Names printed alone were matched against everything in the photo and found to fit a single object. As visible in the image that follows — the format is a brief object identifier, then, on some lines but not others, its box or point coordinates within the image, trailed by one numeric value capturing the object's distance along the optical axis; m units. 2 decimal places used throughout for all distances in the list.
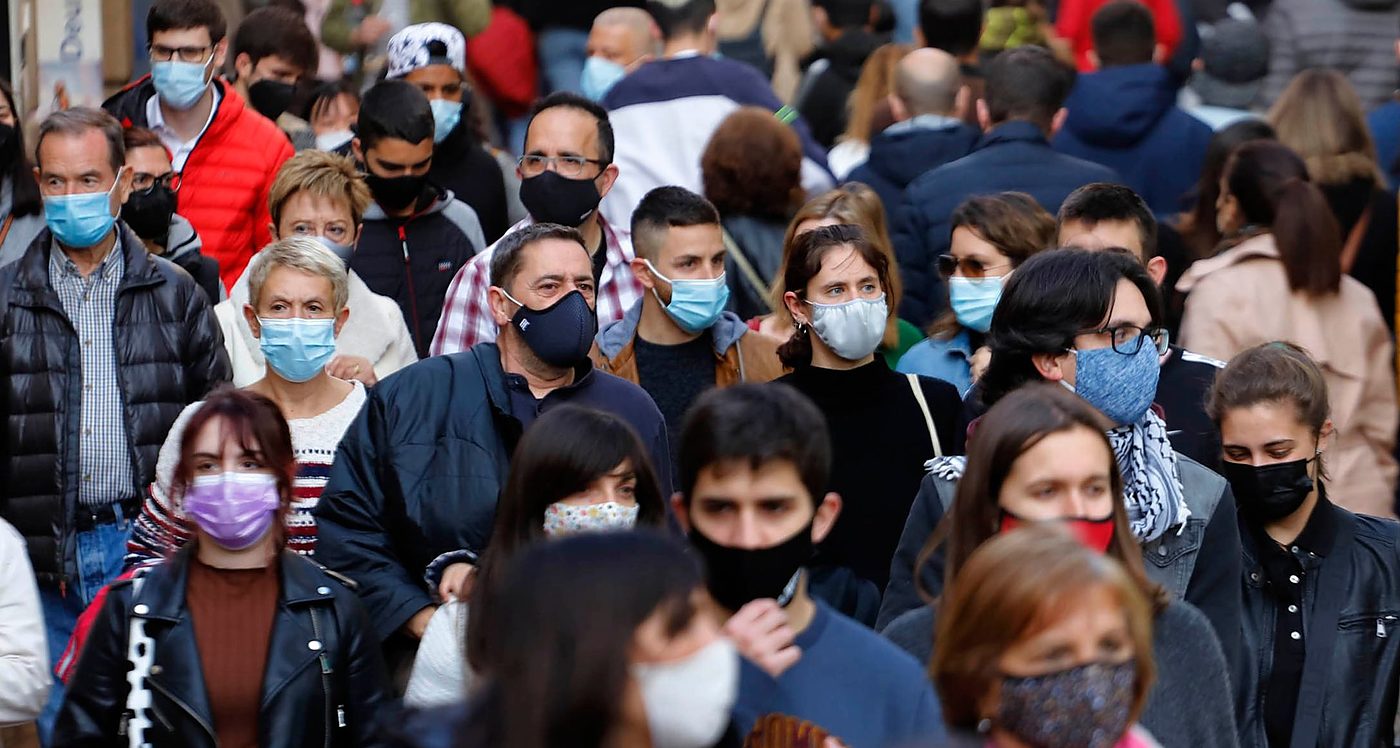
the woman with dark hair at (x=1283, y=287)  16.53
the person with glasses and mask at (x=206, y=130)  17.47
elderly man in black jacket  14.15
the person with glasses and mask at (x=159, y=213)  16.44
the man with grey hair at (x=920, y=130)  19.19
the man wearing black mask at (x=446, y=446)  11.59
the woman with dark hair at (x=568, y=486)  9.64
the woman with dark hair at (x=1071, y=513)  9.37
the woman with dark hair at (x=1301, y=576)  11.77
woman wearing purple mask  10.32
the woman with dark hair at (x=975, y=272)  14.94
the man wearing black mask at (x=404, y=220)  16.75
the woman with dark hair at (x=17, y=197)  15.93
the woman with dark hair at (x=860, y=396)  12.68
